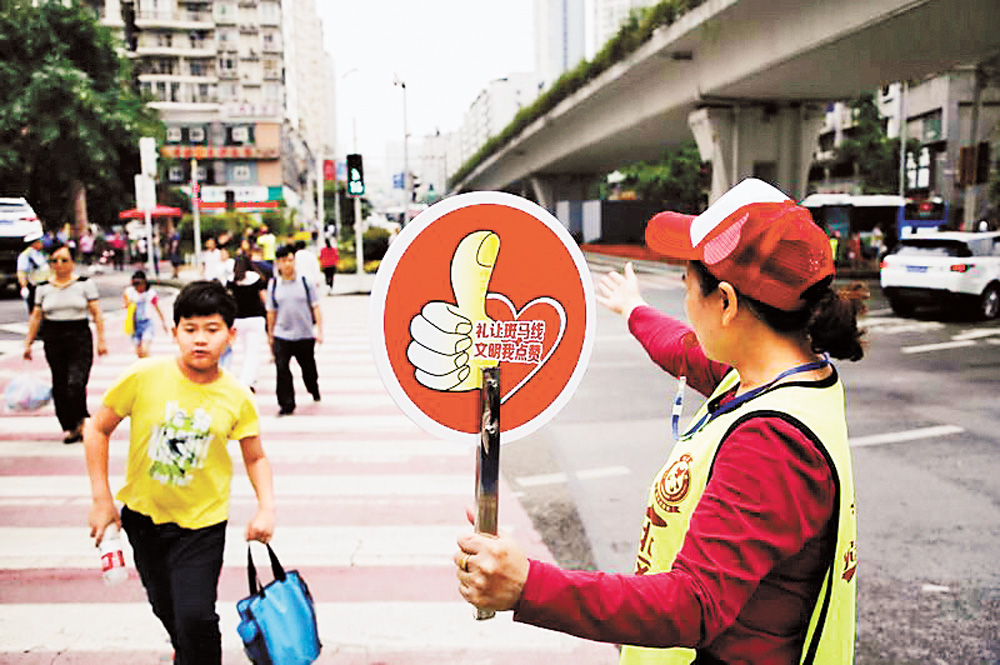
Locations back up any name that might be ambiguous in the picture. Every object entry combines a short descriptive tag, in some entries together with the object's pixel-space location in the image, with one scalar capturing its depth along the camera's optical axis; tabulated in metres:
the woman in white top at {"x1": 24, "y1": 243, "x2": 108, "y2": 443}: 7.55
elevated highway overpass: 15.34
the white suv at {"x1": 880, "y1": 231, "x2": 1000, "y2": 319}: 15.79
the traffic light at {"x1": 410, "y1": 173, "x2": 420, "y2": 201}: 41.72
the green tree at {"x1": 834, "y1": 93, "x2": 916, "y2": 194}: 53.69
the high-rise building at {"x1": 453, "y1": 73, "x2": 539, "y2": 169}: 175.00
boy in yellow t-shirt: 3.07
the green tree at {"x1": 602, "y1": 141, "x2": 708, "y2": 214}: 52.72
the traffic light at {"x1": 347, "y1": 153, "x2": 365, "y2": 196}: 23.53
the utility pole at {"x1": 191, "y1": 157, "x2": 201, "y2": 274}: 28.59
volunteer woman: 1.36
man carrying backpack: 8.89
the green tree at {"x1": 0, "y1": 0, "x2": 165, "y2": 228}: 23.67
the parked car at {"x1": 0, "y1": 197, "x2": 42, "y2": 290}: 14.98
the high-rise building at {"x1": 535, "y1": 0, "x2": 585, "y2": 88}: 190.12
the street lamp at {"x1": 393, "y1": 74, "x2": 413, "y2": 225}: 33.91
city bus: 32.12
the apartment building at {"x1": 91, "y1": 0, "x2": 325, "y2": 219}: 74.25
